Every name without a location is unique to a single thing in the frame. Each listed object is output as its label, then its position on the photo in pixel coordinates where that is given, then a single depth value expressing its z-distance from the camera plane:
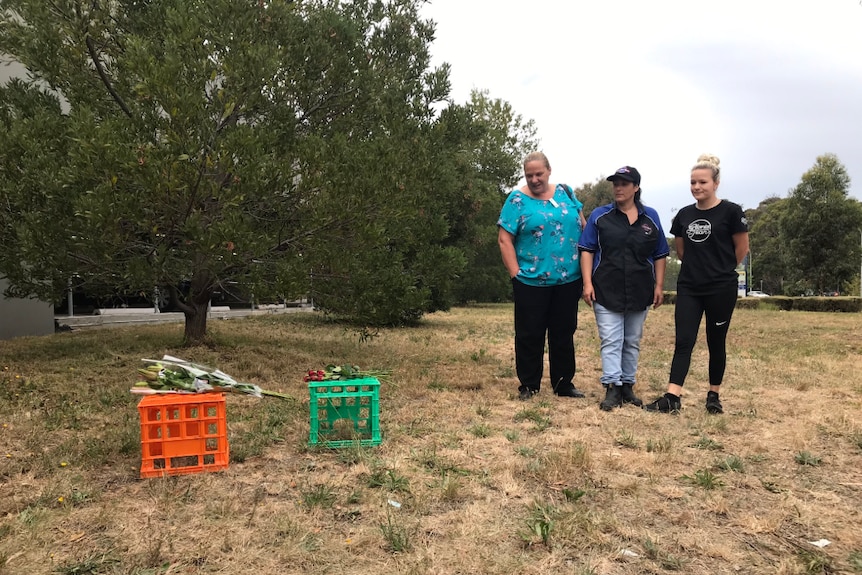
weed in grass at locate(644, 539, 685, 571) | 1.99
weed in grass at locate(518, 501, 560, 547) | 2.15
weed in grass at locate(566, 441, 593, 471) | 2.92
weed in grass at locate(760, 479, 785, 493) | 2.68
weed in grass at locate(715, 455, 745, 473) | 2.96
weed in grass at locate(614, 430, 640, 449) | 3.33
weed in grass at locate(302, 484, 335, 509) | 2.47
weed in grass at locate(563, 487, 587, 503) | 2.53
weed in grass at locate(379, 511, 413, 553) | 2.08
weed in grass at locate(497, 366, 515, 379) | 5.89
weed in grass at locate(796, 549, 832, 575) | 1.95
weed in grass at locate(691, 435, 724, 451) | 3.31
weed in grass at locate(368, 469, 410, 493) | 2.65
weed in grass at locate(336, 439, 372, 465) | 3.02
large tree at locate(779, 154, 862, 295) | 27.41
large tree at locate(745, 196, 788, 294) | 52.25
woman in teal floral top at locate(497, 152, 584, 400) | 4.56
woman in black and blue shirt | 4.32
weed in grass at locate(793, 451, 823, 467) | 3.05
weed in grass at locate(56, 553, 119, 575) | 1.91
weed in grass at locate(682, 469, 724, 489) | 2.70
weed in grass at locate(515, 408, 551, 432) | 3.80
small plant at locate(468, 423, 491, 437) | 3.57
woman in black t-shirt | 4.10
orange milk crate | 2.80
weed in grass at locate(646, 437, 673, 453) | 3.21
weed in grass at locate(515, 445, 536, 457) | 3.17
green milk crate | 3.22
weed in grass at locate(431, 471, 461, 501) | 2.55
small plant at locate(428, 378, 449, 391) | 5.10
